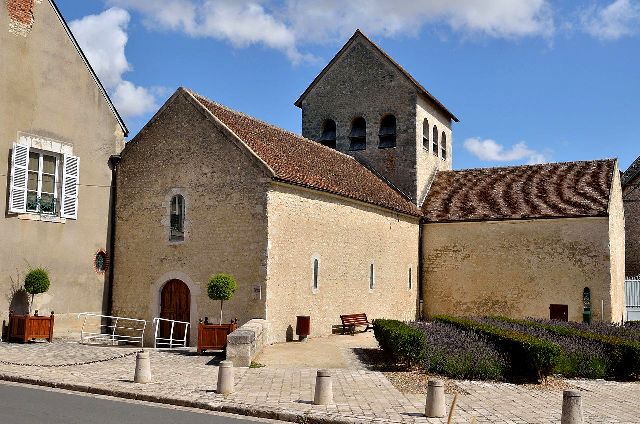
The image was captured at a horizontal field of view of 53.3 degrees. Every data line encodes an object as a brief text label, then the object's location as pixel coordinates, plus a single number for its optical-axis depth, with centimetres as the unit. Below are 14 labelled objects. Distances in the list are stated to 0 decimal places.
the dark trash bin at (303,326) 1698
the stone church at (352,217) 1702
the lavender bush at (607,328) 1658
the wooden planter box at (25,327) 1563
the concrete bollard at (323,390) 945
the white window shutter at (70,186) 1720
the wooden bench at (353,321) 1889
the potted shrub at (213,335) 1470
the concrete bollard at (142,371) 1093
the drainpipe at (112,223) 1859
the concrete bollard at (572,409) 819
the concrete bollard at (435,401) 888
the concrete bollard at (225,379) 1010
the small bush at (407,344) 1270
